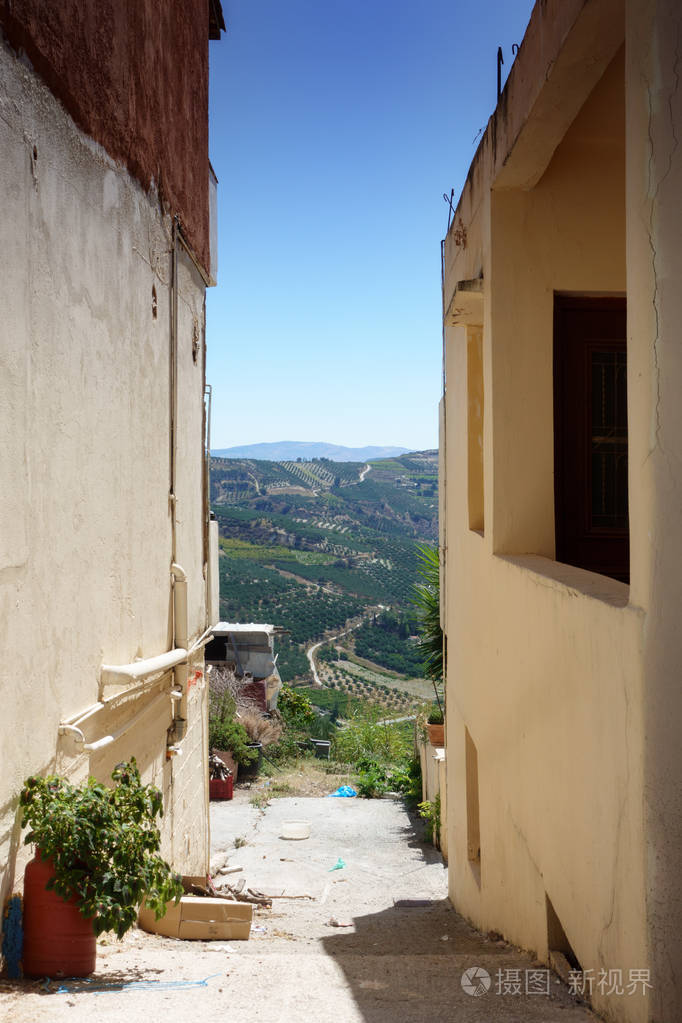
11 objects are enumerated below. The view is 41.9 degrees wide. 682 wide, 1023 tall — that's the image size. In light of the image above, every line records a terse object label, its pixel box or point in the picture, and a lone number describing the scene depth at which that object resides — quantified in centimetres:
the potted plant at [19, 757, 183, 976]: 391
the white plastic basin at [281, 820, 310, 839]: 1425
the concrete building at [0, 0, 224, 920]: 404
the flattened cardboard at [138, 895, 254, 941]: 584
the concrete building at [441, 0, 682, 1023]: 279
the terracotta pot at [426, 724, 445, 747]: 1507
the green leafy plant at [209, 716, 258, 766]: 2042
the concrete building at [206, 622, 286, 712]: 2552
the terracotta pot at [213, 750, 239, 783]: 1981
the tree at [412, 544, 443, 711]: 1397
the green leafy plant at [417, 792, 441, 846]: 1346
